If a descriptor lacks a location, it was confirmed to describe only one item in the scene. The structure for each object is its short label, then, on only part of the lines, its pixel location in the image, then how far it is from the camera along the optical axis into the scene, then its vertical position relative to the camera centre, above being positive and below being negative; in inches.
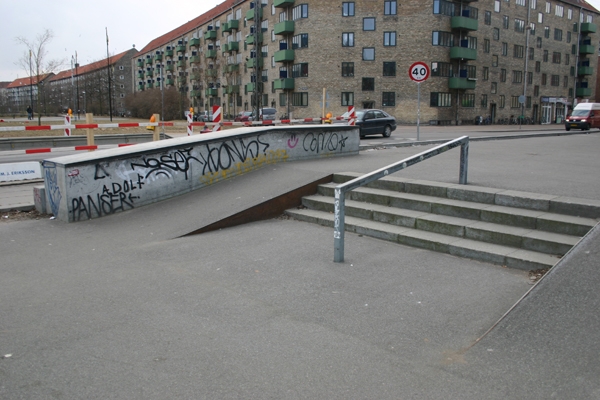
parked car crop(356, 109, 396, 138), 1017.5 -2.8
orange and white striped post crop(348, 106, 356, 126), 858.1 +7.4
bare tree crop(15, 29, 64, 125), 1535.4 +163.9
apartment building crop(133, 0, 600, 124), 2193.7 +300.6
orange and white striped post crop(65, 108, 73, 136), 594.5 -3.1
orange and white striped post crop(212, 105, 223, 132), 577.3 +2.9
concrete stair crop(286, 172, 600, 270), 224.7 -49.0
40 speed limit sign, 671.8 +63.9
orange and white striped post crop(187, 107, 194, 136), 637.9 -9.1
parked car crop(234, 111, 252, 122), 2066.2 +11.3
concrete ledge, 319.3 -31.3
